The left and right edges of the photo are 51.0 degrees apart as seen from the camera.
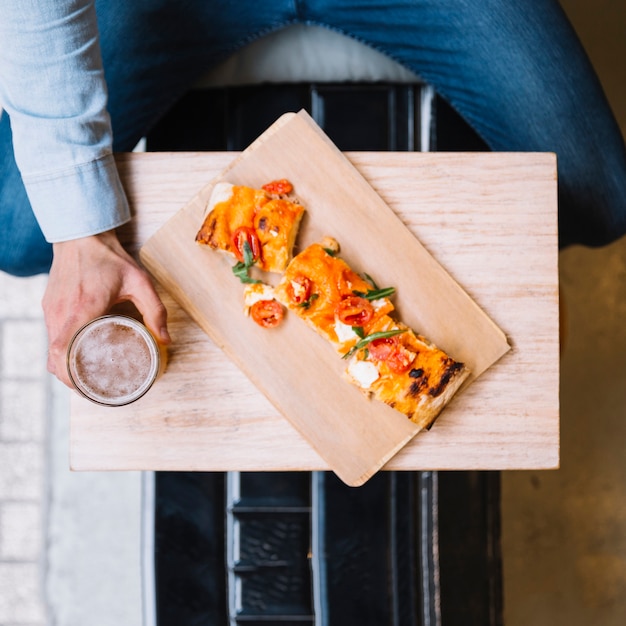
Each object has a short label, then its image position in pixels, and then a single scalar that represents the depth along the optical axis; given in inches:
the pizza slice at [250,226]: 42.1
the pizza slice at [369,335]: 41.9
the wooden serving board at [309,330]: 44.2
